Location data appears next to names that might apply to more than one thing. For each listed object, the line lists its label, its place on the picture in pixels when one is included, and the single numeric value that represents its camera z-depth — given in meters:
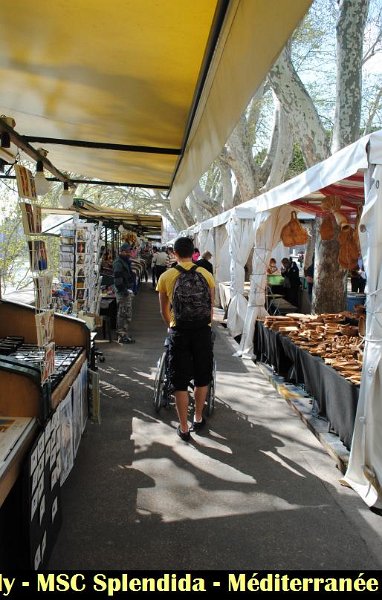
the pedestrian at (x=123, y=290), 8.47
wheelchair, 4.80
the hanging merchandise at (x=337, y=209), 5.45
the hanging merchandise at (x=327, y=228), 6.39
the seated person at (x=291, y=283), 12.19
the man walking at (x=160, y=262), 18.47
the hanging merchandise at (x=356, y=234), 5.14
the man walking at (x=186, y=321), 3.99
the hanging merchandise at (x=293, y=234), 6.77
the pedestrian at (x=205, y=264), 8.18
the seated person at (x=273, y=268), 13.30
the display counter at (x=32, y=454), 2.04
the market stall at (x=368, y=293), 3.24
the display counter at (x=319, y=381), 3.85
